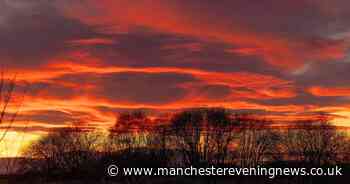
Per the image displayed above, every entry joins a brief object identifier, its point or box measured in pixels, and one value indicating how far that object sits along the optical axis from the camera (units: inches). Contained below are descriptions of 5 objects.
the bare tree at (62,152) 2513.5
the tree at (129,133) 2506.2
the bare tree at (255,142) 2423.7
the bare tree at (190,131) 2502.5
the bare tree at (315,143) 2284.7
